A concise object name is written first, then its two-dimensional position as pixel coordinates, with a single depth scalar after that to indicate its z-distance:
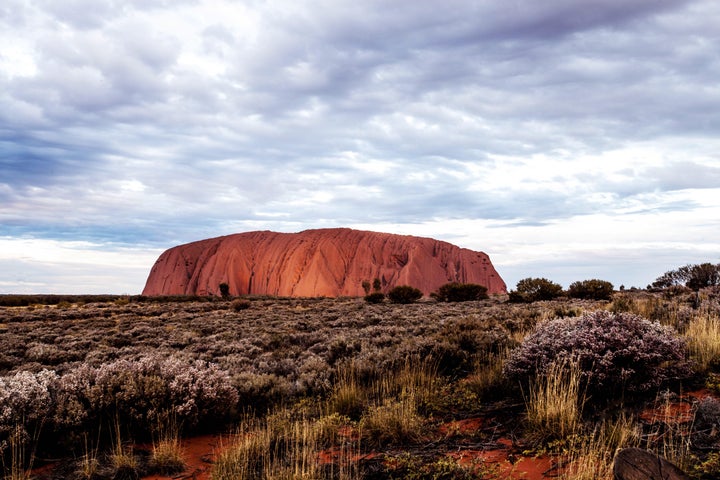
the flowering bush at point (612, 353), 6.03
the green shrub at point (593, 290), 29.09
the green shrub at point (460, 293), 38.34
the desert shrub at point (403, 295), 37.59
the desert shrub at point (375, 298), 39.38
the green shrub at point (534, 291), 30.78
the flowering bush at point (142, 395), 5.88
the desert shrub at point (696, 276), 20.80
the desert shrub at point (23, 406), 5.17
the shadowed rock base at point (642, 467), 2.90
